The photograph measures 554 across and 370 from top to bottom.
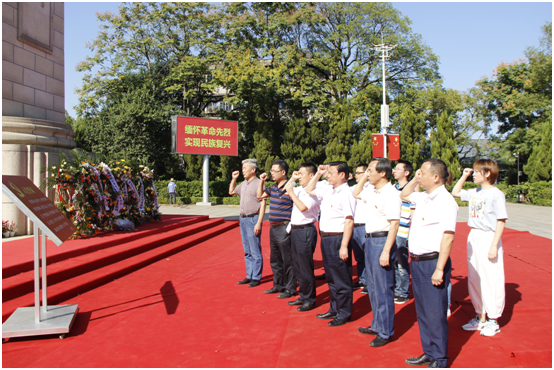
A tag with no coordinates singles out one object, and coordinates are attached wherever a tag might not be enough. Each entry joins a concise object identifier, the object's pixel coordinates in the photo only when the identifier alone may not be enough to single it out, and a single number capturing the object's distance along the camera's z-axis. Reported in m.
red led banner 18.58
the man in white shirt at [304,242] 4.21
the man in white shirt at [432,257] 2.82
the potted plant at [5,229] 6.59
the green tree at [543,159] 23.61
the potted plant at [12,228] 6.70
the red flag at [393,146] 19.23
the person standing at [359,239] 5.05
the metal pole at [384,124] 18.78
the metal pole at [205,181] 20.44
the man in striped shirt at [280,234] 4.62
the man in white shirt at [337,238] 3.73
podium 3.28
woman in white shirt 3.47
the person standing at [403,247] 4.54
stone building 6.79
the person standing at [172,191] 19.66
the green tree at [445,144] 22.23
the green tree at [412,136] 22.95
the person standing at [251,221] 5.24
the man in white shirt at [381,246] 3.22
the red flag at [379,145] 18.78
